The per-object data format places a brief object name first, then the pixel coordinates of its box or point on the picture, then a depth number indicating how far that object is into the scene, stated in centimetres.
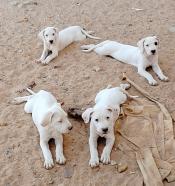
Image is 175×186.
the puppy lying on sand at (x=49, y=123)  350
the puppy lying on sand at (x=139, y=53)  464
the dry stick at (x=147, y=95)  405
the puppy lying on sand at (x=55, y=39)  505
